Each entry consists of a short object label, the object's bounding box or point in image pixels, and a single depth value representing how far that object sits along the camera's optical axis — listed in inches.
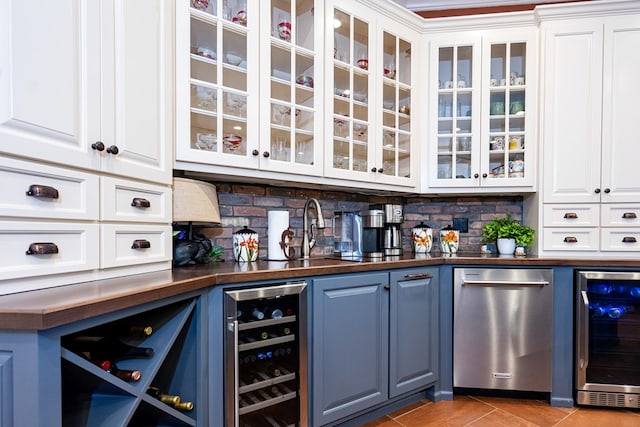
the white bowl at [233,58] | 70.6
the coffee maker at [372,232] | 91.7
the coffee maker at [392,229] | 93.9
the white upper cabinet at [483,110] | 99.3
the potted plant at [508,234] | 98.9
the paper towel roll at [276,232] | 83.0
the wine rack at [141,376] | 40.6
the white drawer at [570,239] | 92.8
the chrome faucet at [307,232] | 88.4
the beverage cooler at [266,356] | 58.2
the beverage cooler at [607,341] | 85.4
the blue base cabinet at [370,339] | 69.7
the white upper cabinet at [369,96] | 87.2
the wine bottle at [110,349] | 46.9
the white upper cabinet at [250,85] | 65.9
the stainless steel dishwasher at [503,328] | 87.5
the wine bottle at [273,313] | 64.6
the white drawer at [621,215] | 90.9
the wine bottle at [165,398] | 52.8
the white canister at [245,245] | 79.1
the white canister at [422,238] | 105.0
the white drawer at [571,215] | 93.0
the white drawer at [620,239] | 90.6
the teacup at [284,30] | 77.7
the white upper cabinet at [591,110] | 91.4
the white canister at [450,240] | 105.9
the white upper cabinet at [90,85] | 35.4
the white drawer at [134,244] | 47.1
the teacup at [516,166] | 100.0
